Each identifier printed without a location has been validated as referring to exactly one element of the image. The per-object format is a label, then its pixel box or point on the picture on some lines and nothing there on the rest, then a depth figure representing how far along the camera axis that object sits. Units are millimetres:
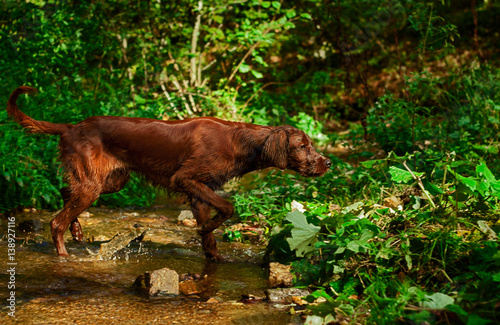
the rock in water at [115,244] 3990
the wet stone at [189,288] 3202
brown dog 4199
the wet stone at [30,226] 4723
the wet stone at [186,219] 5246
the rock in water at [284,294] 3027
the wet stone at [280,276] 3270
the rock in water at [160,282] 3119
